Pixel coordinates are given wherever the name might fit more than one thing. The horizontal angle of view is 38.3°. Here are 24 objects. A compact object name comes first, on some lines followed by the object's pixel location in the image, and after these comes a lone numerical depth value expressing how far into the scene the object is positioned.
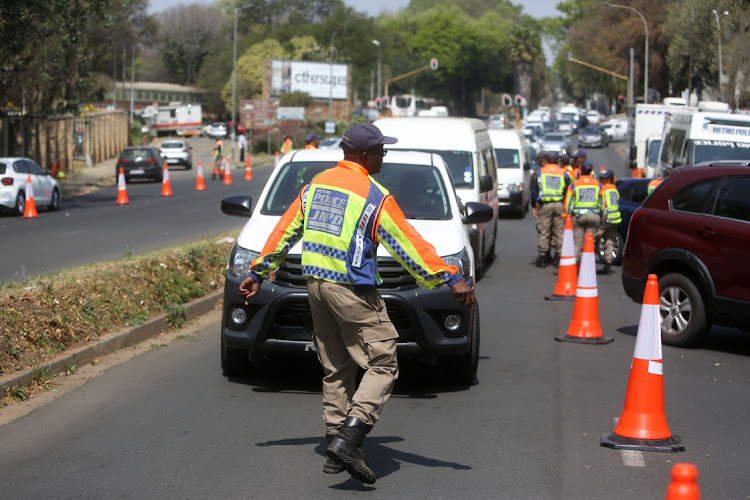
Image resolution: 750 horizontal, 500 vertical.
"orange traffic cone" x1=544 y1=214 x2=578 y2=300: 13.30
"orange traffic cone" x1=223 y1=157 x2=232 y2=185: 41.47
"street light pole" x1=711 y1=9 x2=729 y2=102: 37.25
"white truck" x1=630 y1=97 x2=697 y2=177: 37.77
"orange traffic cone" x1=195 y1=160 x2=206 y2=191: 37.72
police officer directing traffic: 5.44
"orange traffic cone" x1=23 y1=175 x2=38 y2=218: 25.38
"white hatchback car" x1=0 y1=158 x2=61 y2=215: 25.47
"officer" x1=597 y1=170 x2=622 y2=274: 15.98
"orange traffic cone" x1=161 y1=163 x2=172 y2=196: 34.12
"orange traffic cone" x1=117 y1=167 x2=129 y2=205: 29.97
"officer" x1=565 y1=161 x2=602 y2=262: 15.62
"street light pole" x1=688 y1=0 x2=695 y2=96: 42.10
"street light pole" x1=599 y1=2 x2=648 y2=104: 61.88
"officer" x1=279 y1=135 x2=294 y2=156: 31.82
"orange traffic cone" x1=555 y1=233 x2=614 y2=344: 10.31
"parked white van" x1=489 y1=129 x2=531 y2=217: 27.11
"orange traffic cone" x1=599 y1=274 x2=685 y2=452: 6.42
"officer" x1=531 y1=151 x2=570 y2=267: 16.52
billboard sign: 89.81
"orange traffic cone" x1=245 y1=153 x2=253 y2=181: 44.34
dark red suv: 9.70
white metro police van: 19.22
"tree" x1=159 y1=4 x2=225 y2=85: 129.38
